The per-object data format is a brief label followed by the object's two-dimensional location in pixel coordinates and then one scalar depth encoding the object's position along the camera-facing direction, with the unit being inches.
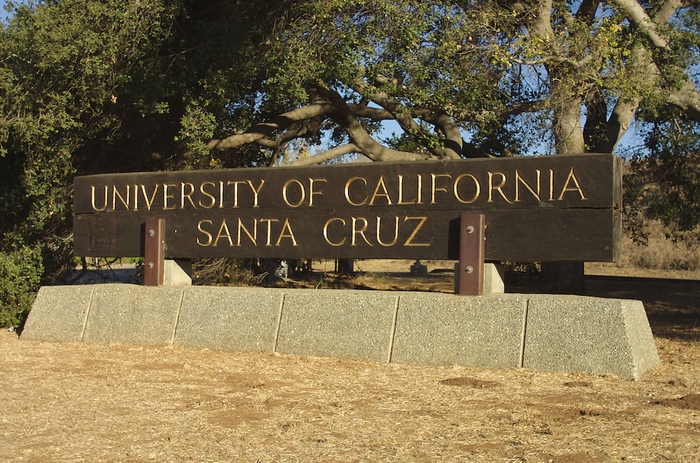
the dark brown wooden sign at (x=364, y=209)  323.6
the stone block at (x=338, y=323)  343.0
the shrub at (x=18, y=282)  466.9
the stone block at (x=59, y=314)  411.8
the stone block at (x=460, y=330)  319.9
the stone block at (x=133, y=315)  391.2
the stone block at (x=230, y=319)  367.6
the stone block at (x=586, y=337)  300.8
